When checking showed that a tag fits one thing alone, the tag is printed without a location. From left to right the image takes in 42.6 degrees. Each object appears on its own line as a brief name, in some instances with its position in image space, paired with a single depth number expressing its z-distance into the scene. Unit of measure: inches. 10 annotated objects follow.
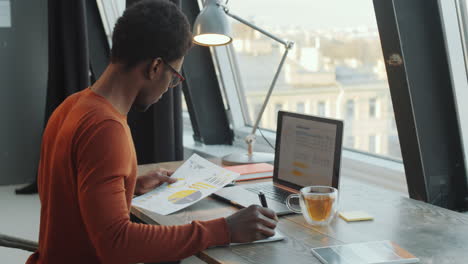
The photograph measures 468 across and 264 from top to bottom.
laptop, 75.2
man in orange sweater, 53.6
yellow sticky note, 67.4
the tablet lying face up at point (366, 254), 53.9
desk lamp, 95.1
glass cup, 65.5
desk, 56.3
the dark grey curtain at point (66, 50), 167.3
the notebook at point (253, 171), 89.9
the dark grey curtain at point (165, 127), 122.6
